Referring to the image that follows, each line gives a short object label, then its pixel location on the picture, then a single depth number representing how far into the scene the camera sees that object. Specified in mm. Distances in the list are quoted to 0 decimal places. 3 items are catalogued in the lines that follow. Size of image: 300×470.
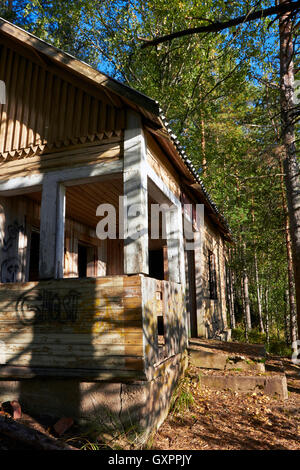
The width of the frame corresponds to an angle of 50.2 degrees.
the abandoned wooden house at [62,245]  4328
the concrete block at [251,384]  5801
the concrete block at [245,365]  6293
